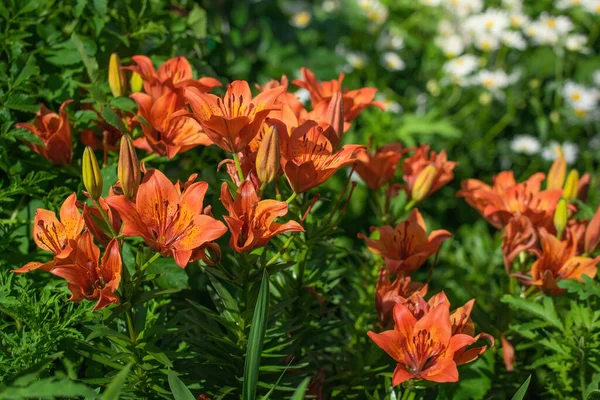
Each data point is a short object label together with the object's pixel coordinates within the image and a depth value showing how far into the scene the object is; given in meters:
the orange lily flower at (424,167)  1.82
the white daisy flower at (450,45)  3.41
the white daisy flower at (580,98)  3.29
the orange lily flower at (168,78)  1.69
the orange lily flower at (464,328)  1.60
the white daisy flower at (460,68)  3.32
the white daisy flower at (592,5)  3.49
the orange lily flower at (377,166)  1.79
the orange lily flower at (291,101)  1.71
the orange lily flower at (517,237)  1.75
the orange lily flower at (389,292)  1.68
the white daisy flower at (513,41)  3.37
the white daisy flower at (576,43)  3.36
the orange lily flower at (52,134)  1.73
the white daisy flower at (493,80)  3.33
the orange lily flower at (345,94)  1.76
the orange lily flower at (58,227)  1.58
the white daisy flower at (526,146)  3.29
